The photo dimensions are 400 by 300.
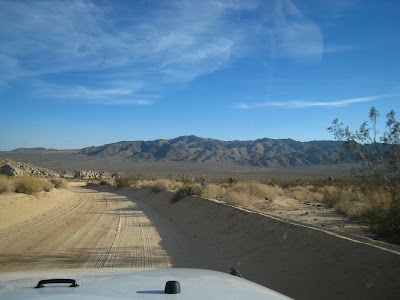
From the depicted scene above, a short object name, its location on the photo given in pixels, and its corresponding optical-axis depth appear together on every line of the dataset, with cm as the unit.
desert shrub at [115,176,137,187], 4192
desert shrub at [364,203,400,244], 833
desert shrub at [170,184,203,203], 2151
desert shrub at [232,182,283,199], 2013
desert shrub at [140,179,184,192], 2920
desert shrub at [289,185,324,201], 2112
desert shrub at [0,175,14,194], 1666
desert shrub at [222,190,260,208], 1641
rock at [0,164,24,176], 3406
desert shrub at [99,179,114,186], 4828
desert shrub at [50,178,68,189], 3455
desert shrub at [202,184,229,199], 2060
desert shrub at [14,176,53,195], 1889
